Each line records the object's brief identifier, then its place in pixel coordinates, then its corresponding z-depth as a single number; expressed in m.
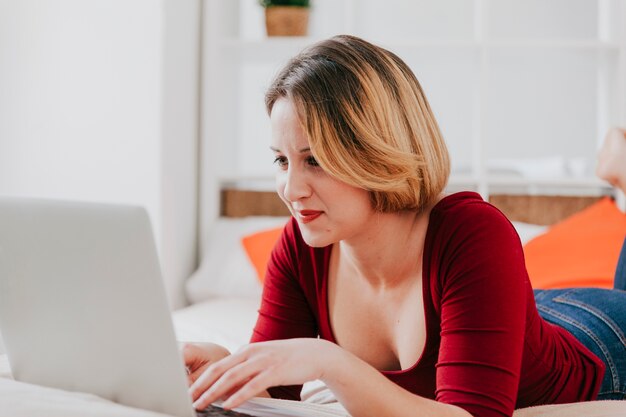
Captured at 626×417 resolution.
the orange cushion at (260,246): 2.55
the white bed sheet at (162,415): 0.85
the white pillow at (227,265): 2.58
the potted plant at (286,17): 2.76
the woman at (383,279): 0.93
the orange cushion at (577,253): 2.21
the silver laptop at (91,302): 0.79
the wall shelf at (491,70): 2.67
